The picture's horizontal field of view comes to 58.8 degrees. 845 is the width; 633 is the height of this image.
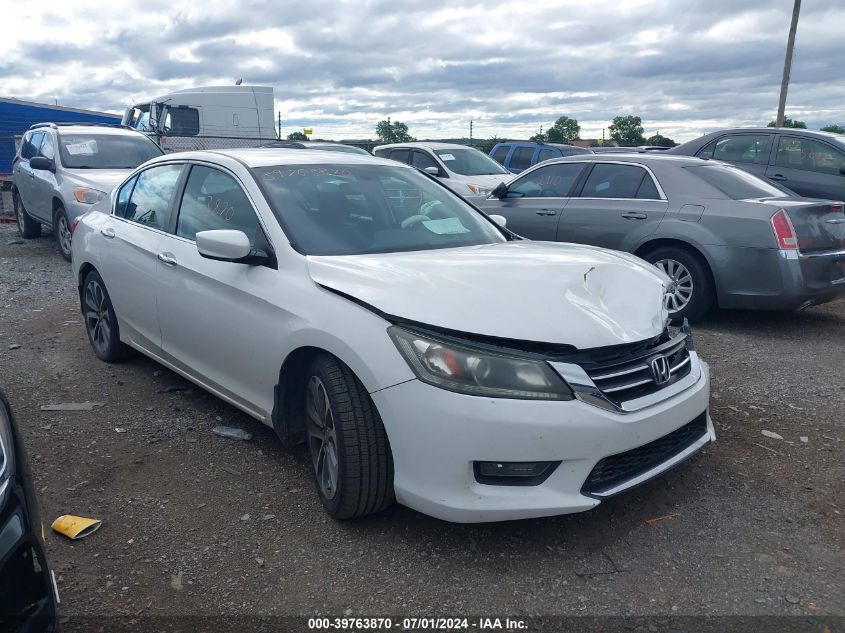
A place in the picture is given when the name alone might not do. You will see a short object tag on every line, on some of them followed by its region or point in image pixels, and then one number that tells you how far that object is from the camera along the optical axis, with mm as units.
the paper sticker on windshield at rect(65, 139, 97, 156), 10305
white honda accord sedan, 2857
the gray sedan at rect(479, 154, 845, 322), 6348
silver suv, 9461
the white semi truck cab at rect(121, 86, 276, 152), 19359
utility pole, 20047
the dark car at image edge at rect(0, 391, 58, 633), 1909
